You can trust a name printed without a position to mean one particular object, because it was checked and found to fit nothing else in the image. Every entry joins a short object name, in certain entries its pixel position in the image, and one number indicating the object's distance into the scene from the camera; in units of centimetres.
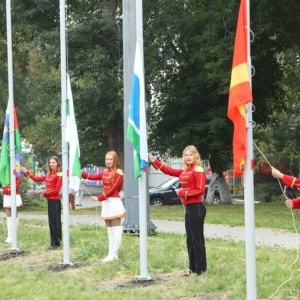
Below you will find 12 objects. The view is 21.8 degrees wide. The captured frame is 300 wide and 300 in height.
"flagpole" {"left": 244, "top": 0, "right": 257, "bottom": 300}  822
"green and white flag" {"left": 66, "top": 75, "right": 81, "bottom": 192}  1352
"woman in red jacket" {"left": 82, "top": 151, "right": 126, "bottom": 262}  1343
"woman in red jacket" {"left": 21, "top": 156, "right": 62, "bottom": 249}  1583
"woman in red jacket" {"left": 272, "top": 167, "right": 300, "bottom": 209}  859
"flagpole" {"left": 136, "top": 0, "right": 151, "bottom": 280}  1146
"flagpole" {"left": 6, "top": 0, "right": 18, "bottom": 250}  1605
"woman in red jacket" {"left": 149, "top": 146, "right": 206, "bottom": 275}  1112
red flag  834
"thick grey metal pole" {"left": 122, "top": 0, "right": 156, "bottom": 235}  1806
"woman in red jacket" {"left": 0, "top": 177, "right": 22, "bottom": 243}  1809
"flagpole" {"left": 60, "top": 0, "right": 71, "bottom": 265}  1358
